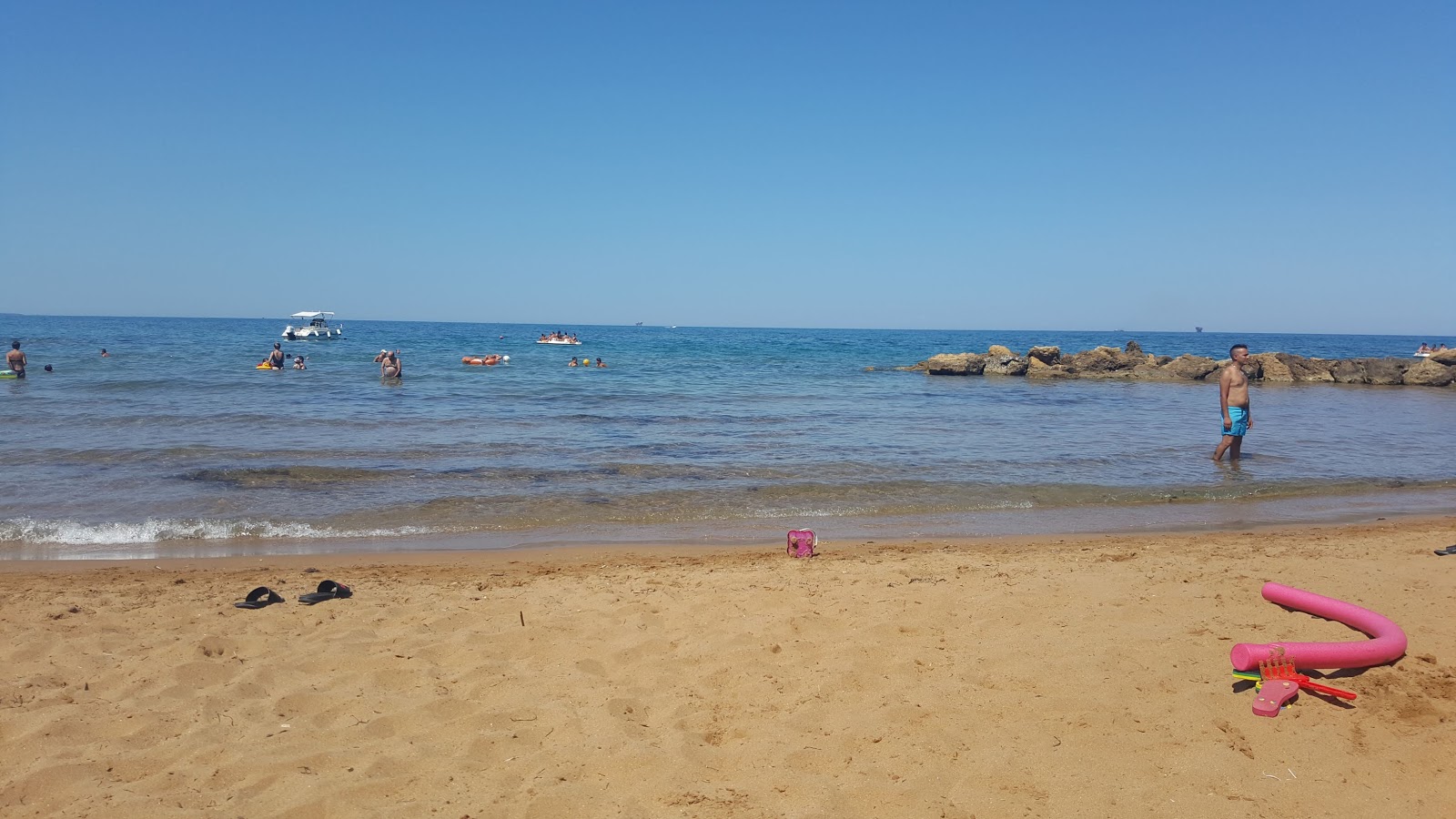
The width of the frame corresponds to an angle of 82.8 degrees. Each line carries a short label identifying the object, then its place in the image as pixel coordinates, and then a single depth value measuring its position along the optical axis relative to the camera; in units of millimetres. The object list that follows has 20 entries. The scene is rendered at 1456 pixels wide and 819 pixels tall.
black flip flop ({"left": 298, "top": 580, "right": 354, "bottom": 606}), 5691
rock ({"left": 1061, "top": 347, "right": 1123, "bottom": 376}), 35031
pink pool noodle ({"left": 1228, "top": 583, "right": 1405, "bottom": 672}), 4066
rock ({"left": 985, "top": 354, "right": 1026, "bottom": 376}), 34188
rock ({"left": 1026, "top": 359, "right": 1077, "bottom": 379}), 33531
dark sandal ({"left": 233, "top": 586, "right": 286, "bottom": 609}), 5543
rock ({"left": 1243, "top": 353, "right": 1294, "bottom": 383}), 32844
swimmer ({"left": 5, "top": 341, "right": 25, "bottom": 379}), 23548
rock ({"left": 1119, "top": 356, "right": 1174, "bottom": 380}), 33875
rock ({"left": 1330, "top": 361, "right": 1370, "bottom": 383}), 32094
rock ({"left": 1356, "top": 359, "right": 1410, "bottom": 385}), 31570
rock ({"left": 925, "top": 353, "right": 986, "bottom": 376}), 34594
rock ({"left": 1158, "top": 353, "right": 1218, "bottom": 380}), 32969
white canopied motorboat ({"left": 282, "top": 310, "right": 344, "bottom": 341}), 54812
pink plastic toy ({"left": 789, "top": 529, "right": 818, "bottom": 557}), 7145
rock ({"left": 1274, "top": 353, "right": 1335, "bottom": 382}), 32906
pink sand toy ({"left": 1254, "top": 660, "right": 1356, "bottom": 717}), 3807
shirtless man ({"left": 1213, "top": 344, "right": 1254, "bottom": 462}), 12766
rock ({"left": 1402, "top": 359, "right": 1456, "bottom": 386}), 30953
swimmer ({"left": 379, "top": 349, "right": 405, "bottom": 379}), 27172
